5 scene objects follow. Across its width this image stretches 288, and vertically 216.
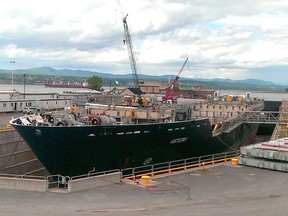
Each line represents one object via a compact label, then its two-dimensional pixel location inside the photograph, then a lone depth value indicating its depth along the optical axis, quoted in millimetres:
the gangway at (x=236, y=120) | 30947
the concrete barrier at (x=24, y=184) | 14773
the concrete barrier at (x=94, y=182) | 14781
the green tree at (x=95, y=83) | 129500
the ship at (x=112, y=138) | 18719
